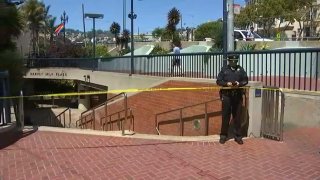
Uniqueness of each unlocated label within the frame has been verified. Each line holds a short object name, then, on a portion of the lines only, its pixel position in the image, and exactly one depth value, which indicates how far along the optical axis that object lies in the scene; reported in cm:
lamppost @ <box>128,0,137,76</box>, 1778
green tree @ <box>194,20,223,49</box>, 7581
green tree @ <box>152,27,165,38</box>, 11269
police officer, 764
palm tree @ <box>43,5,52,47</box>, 6472
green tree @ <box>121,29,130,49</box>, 5684
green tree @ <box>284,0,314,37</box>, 4772
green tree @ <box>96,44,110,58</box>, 5195
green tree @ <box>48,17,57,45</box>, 6600
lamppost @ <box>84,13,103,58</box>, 2402
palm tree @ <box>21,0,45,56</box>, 5899
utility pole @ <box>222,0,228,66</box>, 982
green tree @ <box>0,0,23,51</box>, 1146
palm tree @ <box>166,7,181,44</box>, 5472
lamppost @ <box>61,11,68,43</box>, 5419
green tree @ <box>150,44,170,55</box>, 3704
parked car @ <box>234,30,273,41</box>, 3422
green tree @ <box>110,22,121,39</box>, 6769
